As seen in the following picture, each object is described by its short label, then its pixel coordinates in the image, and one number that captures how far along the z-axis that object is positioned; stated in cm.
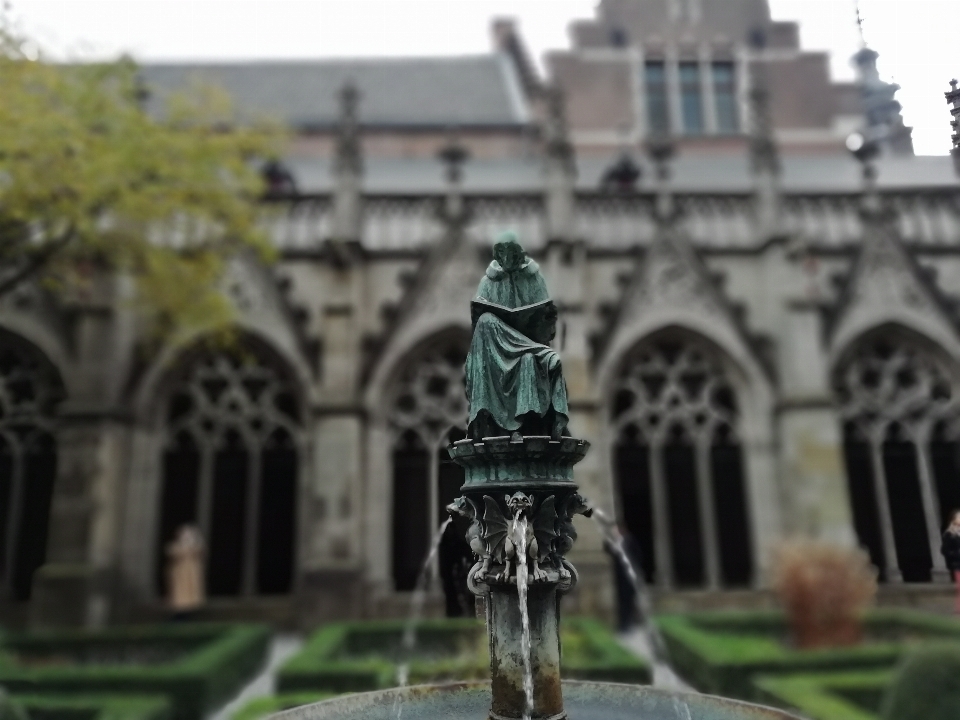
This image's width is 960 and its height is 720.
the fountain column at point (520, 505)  371
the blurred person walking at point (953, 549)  833
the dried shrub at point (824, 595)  852
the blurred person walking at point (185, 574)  1062
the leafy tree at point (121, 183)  930
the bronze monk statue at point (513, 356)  392
